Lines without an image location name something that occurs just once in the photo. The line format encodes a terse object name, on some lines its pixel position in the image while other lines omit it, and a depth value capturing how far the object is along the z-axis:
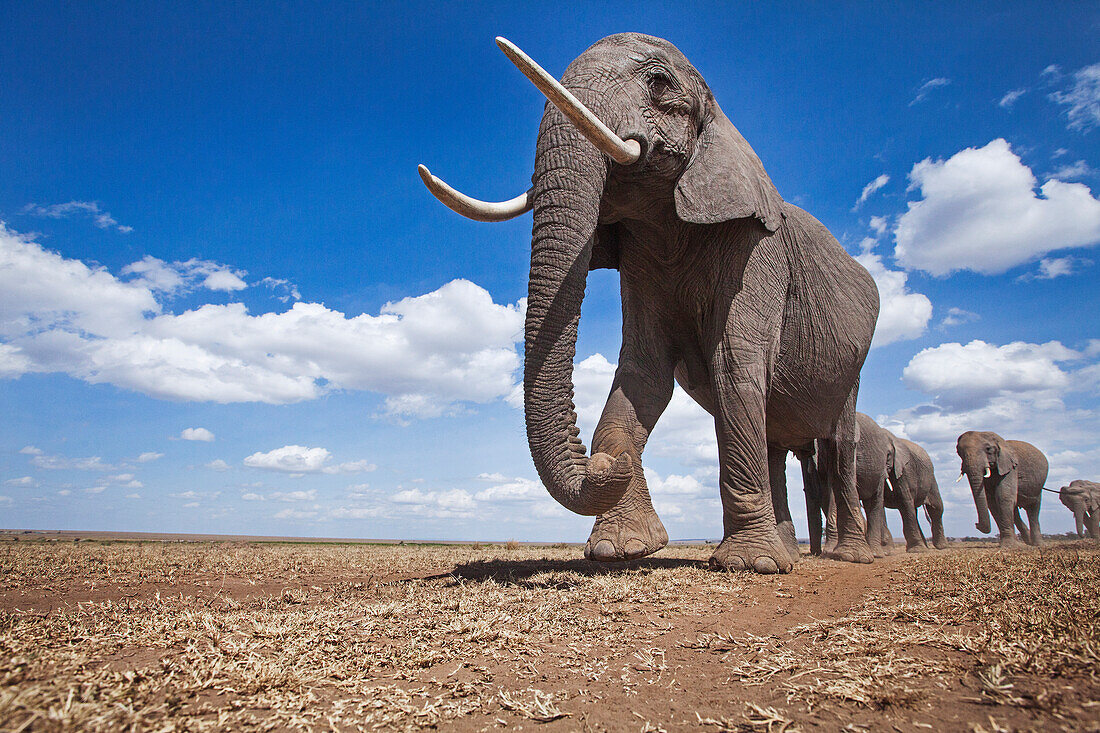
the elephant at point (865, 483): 12.11
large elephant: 5.26
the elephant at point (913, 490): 18.14
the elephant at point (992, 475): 19.70
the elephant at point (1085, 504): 28.33
